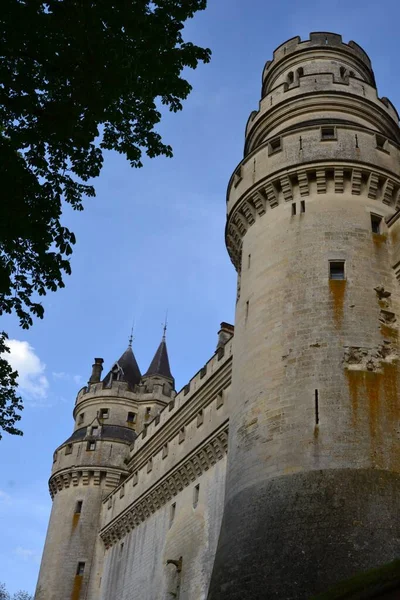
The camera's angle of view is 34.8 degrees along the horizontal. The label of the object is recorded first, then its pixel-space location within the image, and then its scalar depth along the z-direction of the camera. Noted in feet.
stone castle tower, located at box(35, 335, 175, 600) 97.76
